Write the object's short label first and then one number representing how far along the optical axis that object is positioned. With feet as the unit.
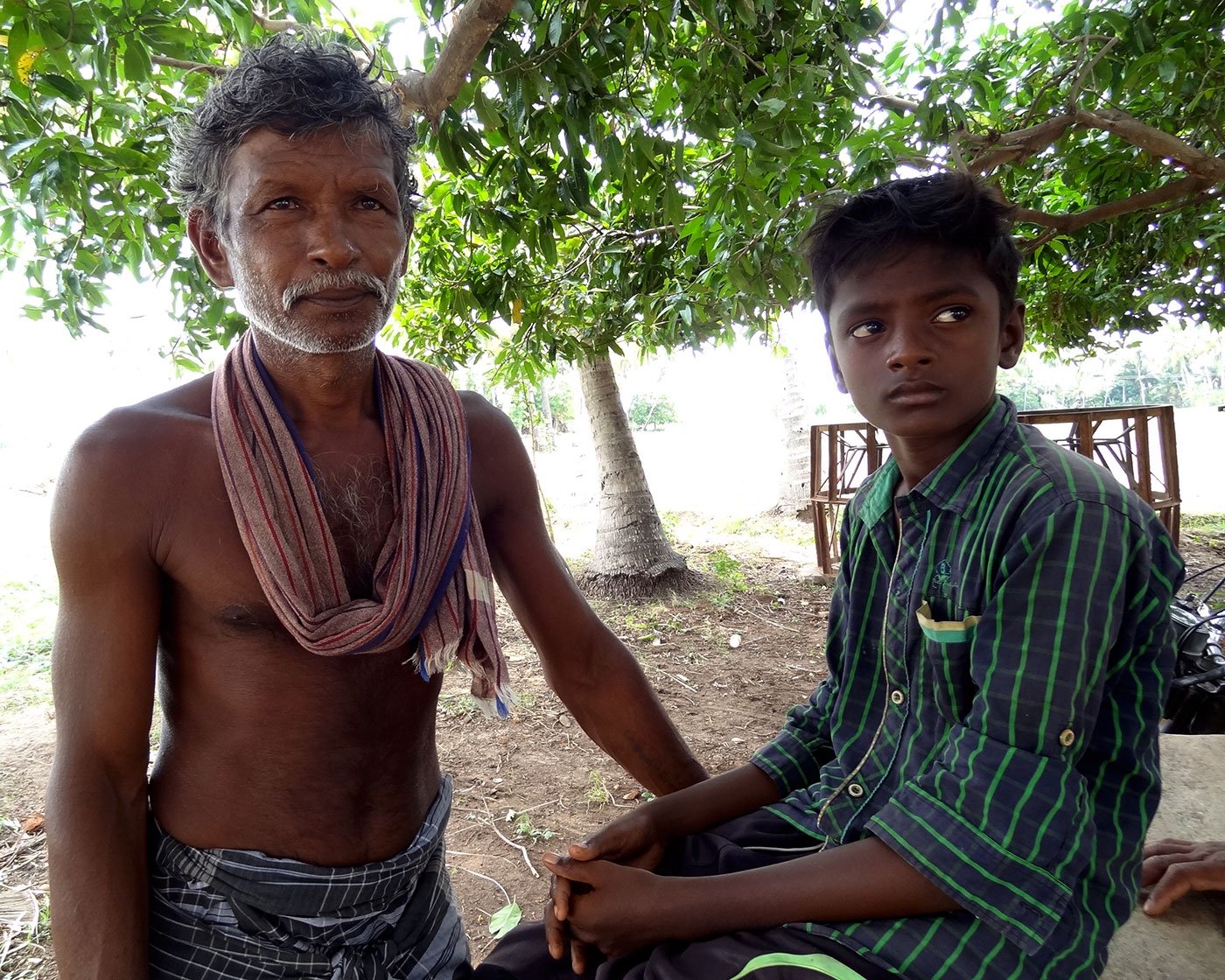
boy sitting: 3.14
